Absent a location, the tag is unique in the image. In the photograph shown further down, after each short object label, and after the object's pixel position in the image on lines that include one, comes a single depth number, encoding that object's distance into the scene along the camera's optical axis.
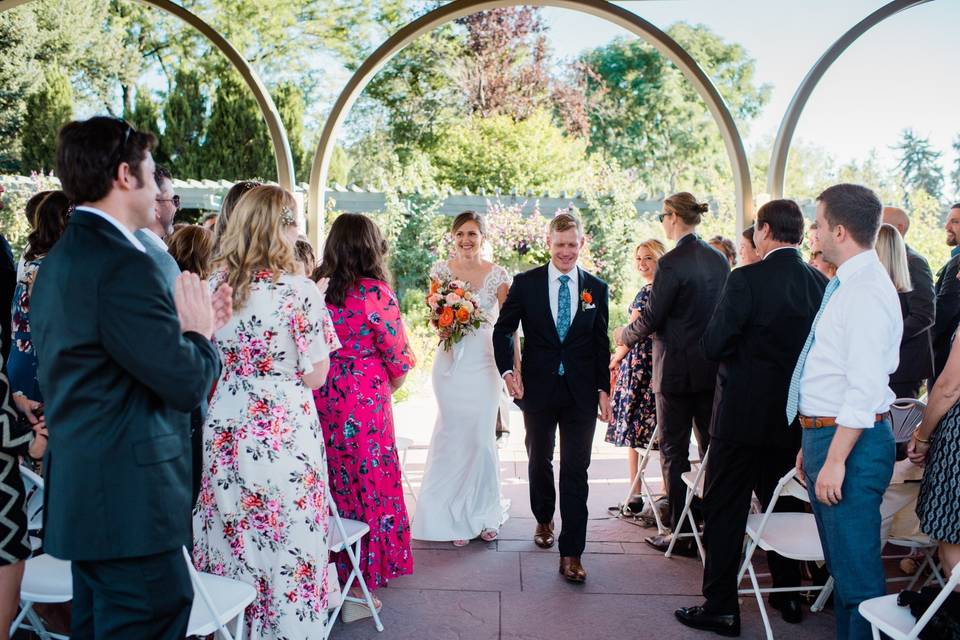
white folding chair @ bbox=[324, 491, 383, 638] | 3.33
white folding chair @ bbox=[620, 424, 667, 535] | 4.70
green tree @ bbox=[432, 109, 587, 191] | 19.23
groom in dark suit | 4.10
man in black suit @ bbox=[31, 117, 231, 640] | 1.90
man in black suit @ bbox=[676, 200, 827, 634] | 3.35
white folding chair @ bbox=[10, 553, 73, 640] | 2.55
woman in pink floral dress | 3.68
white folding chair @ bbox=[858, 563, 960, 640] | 2.26
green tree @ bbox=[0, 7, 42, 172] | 18.20
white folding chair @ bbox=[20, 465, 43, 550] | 3.08
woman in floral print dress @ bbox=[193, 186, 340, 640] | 2.87
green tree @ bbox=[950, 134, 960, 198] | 21.02
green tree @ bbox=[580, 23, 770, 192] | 23.39
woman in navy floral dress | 5.02
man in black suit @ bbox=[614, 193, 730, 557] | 4.39
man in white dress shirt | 2.54
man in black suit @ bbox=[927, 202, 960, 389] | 5.30
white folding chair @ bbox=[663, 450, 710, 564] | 4.04
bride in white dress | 4.74
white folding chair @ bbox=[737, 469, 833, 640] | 3.12
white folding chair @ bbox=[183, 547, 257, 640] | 2.35
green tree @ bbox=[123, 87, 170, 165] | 18.83
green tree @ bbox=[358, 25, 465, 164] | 21.00
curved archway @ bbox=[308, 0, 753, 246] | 5.44
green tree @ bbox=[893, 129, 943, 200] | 21.98
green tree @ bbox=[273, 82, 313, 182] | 19.56
